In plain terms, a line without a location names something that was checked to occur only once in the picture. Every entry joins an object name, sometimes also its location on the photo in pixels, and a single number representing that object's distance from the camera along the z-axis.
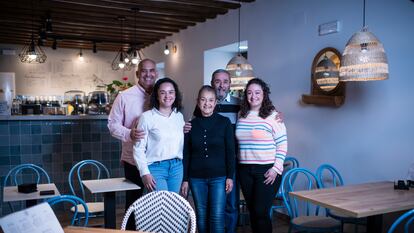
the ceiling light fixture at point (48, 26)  4.97
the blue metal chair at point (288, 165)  3.81
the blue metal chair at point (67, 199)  1.92
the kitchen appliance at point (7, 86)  8.24
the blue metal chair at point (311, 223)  2.55
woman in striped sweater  2.56
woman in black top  2.47
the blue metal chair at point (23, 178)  4.06
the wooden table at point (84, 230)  1.60
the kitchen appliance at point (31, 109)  4.54
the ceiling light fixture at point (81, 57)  9.25
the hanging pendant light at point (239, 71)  3.90
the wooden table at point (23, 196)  2.40
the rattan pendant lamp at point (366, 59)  2.47
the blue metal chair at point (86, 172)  4.46
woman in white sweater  2.37
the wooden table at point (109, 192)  2.55
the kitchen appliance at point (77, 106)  5.24
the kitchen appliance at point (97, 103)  4.88
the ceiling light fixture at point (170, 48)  7.09
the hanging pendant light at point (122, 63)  6.97
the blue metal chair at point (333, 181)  2.81
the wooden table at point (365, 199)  2.12
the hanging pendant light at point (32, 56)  5.52
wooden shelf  3.38
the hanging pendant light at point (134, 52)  5.24
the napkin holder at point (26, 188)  2.57
